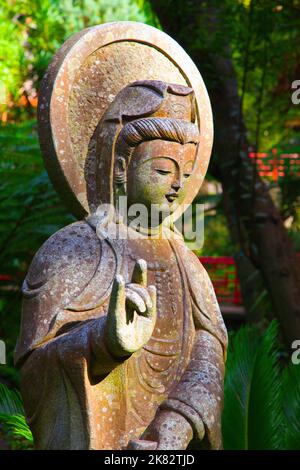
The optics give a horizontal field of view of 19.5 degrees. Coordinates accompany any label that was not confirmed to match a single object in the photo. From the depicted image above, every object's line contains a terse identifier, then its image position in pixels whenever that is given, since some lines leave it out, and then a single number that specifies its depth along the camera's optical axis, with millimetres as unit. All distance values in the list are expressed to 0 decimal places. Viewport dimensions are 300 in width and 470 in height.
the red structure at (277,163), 7906
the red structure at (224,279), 11636
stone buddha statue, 3043
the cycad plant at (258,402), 4852
